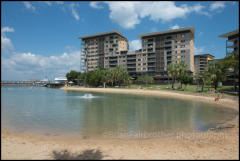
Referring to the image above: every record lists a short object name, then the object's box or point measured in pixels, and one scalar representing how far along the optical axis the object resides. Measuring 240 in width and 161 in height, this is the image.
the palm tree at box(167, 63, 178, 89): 68.81
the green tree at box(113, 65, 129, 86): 97.56
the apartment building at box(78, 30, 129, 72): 131.50
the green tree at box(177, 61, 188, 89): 68.00
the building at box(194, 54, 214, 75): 158.75
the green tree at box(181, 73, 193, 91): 66.49
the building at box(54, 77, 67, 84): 177.44
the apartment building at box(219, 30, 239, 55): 74.13
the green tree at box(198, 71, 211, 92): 51.39
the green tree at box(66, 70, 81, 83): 140.85
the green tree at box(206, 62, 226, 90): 49.78
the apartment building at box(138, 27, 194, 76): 105.25
